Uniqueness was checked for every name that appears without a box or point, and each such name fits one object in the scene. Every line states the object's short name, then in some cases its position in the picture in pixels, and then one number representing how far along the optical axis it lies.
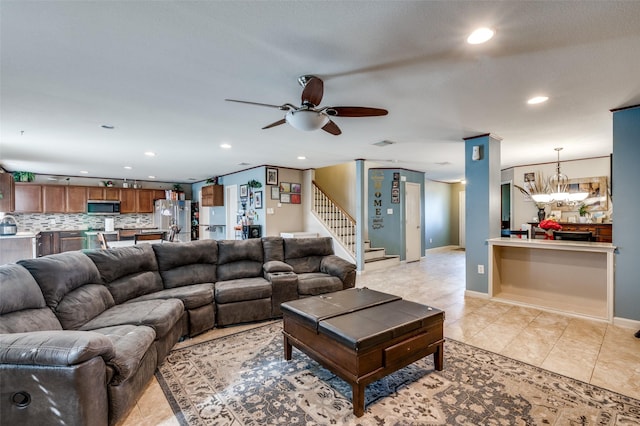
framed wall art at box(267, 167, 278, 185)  6.94
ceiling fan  2.24
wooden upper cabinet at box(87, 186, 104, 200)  8.41
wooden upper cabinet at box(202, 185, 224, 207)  8.65
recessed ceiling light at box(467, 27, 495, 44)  1.84
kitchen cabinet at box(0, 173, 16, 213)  5.81
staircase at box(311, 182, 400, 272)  6.68
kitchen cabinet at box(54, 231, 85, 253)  7.75
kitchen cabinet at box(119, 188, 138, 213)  8.93
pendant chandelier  4.93
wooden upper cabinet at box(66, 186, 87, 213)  8.12
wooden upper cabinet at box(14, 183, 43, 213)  7.51
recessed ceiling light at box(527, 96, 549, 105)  2.91
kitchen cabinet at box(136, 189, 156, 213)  9.22
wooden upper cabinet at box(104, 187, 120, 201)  8.67
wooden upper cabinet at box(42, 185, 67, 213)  7.79
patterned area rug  1.83
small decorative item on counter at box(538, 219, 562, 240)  4.29
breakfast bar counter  3.59
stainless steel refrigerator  9.12
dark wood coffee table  1.87
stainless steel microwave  8.36
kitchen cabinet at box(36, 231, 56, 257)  7.46
